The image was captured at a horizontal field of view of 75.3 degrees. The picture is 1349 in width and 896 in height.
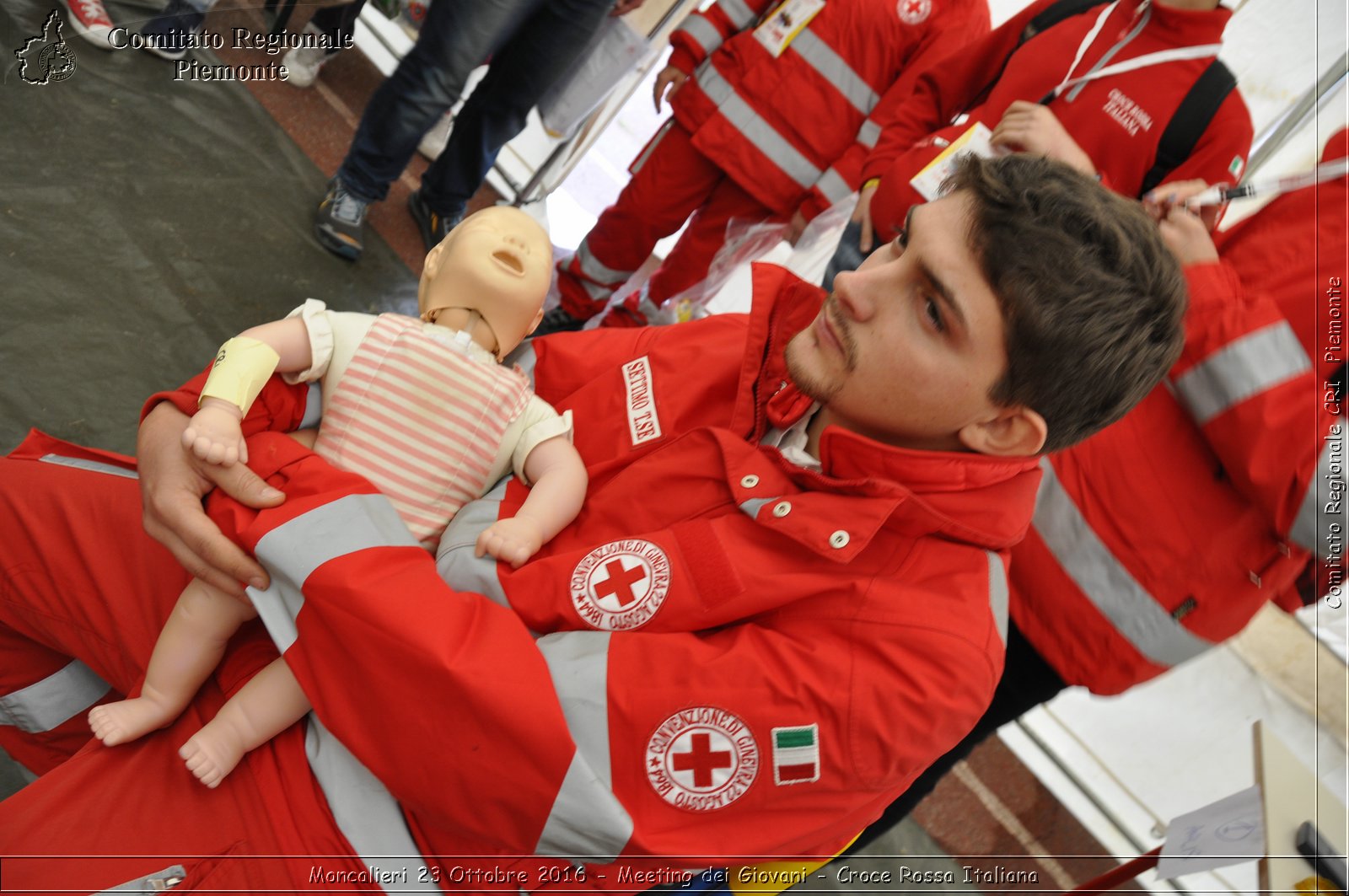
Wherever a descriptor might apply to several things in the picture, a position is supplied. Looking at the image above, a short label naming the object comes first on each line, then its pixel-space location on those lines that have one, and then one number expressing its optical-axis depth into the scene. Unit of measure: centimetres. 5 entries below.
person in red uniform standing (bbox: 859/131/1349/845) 153
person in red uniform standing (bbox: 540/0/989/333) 310
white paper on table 122
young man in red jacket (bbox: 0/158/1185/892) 117
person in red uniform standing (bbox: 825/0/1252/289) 201
